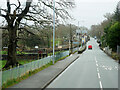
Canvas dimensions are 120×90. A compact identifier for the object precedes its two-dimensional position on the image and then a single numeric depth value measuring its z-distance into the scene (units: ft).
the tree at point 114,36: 160.66
